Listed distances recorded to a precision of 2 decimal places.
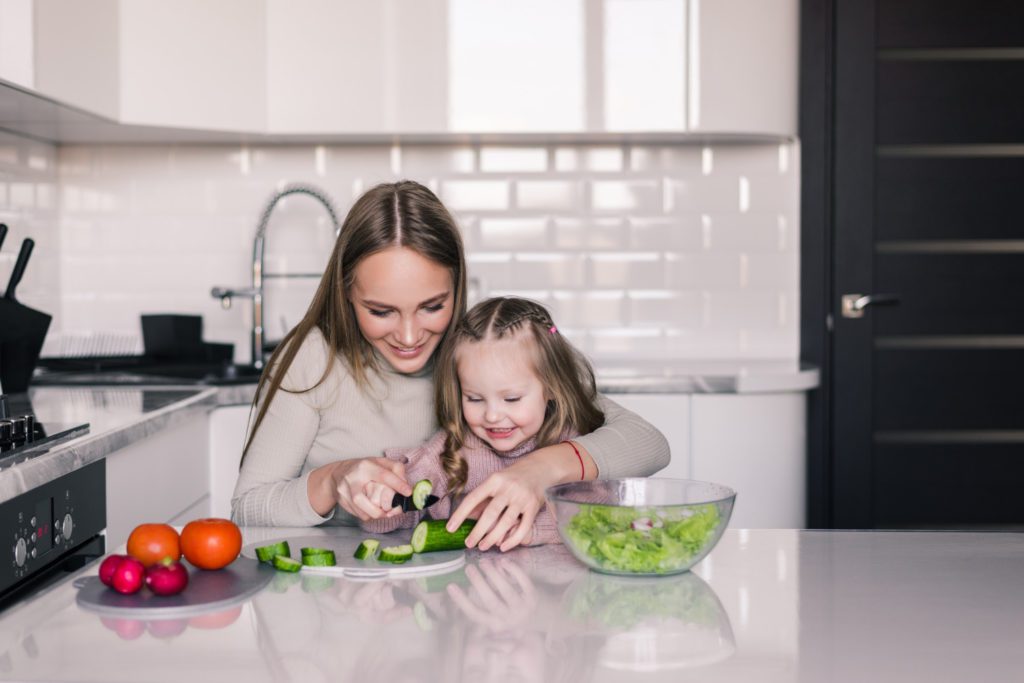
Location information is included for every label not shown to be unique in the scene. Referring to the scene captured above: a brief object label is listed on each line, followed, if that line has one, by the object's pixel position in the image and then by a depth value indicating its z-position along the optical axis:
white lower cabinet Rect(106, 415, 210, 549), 2.21
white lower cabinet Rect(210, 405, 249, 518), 2.85
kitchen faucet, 3.25
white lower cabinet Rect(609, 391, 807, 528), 3.01
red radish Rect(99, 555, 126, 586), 1.21
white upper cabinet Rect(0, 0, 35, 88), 2.35
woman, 1.69
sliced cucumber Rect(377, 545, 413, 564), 1.33
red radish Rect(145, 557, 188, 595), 1.18
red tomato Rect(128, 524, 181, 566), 1.27
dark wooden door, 3.44
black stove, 1.68
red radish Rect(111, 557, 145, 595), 1.18
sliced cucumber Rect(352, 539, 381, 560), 1.35
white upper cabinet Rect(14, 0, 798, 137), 3.18
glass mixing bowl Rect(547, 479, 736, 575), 1.27
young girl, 1.81
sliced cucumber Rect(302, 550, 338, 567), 1.31
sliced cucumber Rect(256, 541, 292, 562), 1.31
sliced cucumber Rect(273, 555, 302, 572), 1.29
